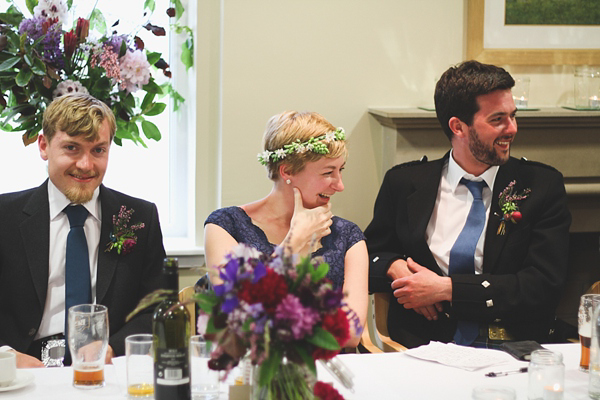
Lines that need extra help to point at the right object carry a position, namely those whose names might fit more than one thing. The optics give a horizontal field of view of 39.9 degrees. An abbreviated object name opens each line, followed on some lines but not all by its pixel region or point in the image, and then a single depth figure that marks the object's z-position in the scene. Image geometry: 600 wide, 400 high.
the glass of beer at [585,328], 2.24
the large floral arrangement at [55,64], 3.12
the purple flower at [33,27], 3.10
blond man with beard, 2.78
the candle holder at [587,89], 4.11
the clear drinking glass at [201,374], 1.92
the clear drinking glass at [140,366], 1.92
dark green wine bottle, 1.76
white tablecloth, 2.02
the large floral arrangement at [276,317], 1.51
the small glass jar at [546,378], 2.00
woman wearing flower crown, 2.93
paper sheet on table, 2.30
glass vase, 1.57
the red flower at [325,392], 1.63
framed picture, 4.08
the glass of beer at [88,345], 2.01
